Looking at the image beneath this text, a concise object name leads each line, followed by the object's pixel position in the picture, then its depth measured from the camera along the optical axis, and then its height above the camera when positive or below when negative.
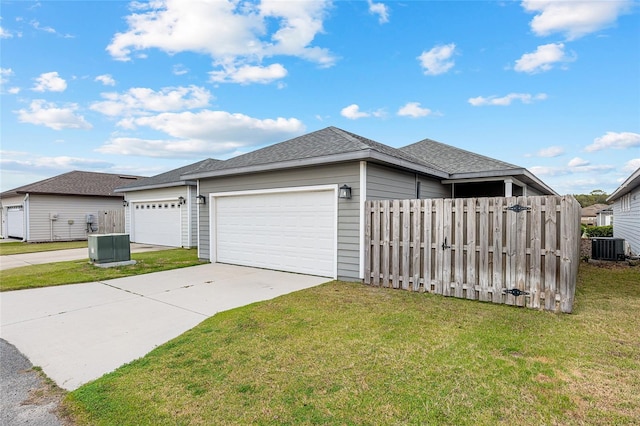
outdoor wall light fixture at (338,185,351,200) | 6.82 +0.40
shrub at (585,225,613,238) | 22.69 -1.50
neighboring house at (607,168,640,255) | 11.01 +0.01
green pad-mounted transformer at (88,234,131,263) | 9.23 -1.03
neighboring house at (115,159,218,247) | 14.47 +0.12
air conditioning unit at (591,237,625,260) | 10.49 -1.23
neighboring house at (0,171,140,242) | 18.33 +0.36
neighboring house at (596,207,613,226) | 32.09 -0.80
